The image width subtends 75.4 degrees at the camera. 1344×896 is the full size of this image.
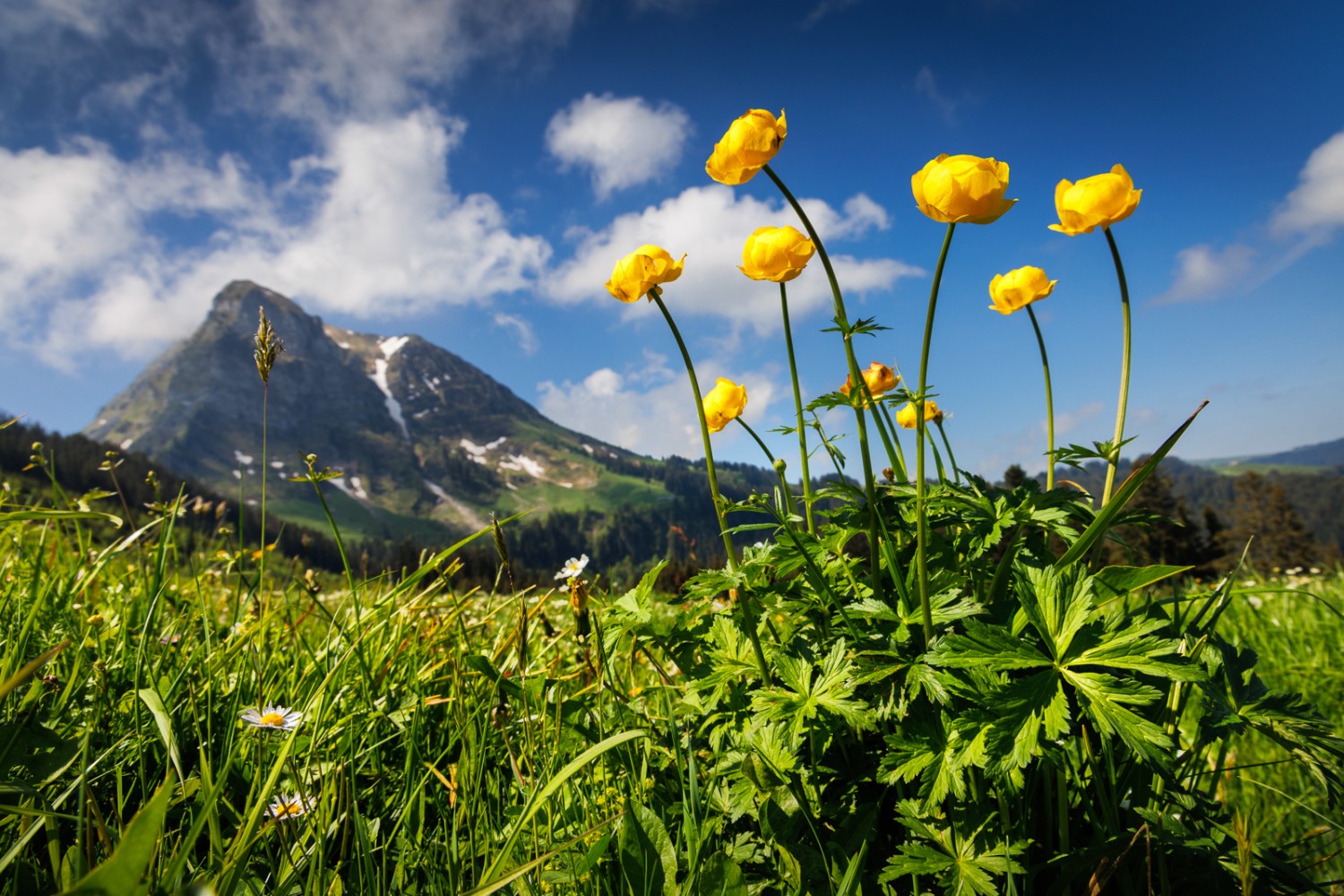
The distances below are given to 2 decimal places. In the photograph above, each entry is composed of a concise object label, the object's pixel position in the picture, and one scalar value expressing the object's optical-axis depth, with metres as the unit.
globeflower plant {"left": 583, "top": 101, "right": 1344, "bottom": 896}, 0.29
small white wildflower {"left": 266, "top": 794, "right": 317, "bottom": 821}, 0.33
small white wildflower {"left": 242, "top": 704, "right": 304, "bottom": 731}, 0.35
